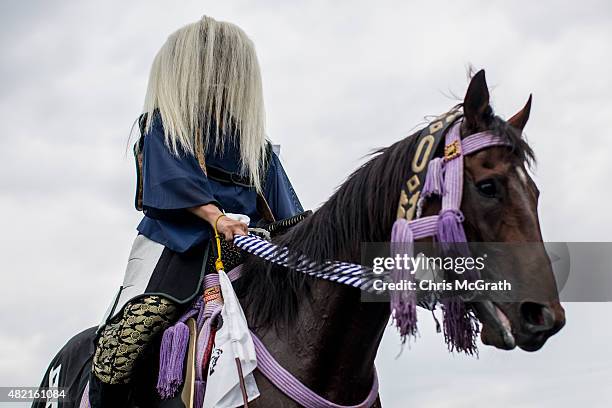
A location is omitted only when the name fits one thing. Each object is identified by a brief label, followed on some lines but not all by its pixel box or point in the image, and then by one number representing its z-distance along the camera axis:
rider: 5.20
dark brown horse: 4.14
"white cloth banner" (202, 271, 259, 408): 4.68
